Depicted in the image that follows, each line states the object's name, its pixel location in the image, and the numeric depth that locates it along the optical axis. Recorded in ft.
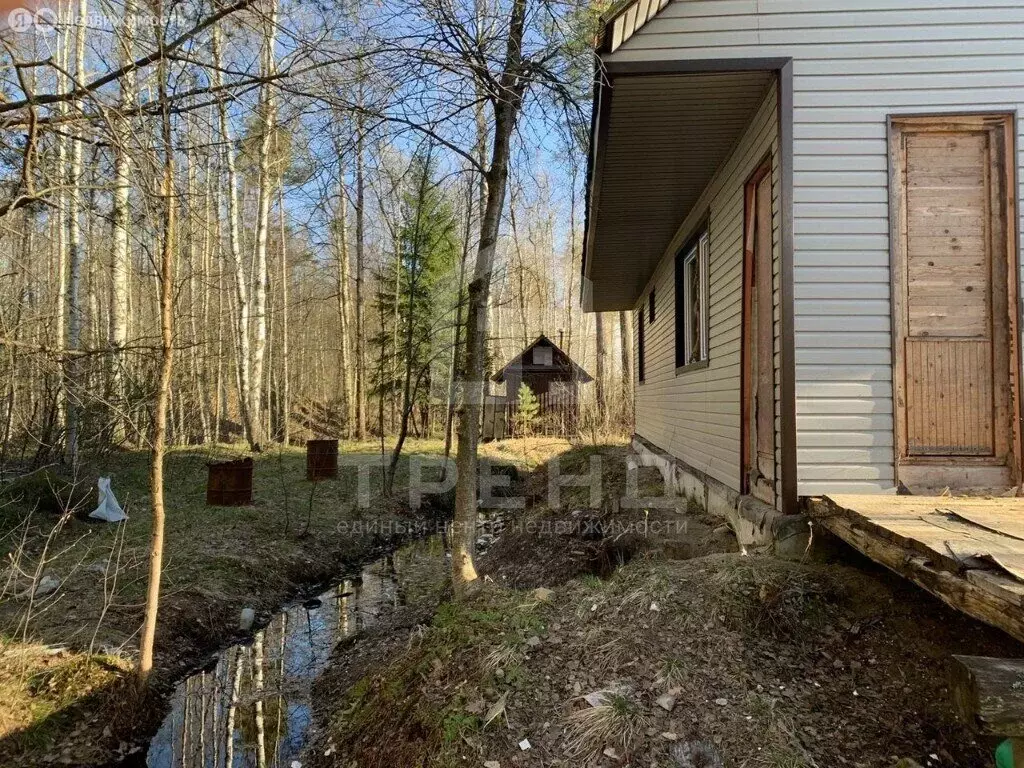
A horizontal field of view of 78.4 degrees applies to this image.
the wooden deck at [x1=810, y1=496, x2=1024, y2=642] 7.45
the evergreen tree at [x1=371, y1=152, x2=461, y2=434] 37.63
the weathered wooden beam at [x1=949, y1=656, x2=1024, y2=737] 6.60
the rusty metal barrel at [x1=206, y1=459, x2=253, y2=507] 29.63
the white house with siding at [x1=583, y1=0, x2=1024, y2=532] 14.01
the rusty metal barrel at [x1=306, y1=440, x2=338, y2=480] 37.19
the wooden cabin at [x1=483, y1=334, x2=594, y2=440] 70.33
